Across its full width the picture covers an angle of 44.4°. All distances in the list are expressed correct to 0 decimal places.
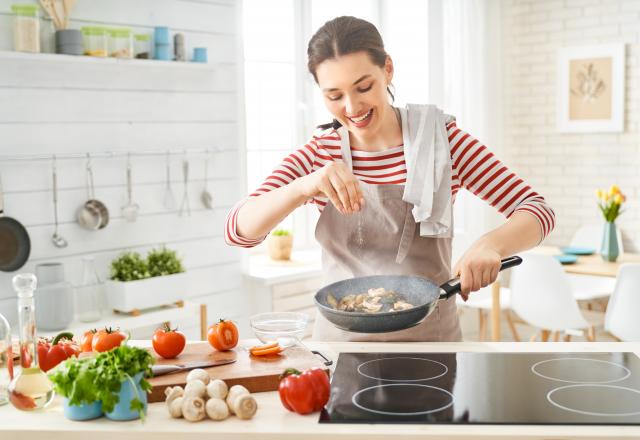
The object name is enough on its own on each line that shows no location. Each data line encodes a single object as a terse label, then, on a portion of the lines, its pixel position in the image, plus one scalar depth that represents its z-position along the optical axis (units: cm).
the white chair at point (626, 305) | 381
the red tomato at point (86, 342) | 193
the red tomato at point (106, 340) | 187
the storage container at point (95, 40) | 351
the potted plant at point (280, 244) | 463
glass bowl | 198
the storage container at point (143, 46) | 375
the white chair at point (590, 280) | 476
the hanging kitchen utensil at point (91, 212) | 361
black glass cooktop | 156
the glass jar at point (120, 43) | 360
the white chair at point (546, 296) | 421
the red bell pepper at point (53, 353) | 186
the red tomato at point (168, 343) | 189
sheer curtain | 537
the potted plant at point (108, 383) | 152
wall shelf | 327
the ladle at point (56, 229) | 351
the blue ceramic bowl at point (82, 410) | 157
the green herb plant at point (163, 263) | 371
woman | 209
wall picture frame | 525
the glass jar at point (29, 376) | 163
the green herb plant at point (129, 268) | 361
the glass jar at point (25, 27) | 328
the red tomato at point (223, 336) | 194
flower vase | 436
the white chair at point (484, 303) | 474
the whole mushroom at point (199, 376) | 166
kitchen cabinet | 428
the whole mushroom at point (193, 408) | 156
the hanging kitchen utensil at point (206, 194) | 414
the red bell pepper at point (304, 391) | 157
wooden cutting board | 172
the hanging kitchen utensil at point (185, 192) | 402
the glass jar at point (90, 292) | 345
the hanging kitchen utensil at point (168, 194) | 398
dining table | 416
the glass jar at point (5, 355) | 173
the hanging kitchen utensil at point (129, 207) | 376
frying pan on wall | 333
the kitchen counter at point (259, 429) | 148
